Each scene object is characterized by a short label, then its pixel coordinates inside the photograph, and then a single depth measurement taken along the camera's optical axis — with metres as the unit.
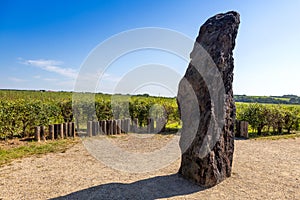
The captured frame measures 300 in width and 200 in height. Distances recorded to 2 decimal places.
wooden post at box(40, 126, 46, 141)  10.91
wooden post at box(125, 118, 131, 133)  13.88
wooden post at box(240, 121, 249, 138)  12.77
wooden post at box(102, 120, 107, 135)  12.89
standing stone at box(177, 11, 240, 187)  5.95
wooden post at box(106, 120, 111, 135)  13.10
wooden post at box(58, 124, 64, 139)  11.47
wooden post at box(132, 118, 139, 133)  14.25
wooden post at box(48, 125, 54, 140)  11.10
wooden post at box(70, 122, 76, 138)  11.99
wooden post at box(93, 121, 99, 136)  12.65
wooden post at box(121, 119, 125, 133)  13.65
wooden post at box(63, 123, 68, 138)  11.76
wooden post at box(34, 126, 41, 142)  10.73
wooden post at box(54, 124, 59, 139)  11.33
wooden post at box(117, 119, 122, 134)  13.38
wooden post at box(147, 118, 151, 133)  14.33
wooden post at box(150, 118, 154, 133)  14.36
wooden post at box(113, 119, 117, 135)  13.26
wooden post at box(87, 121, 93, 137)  12.33
